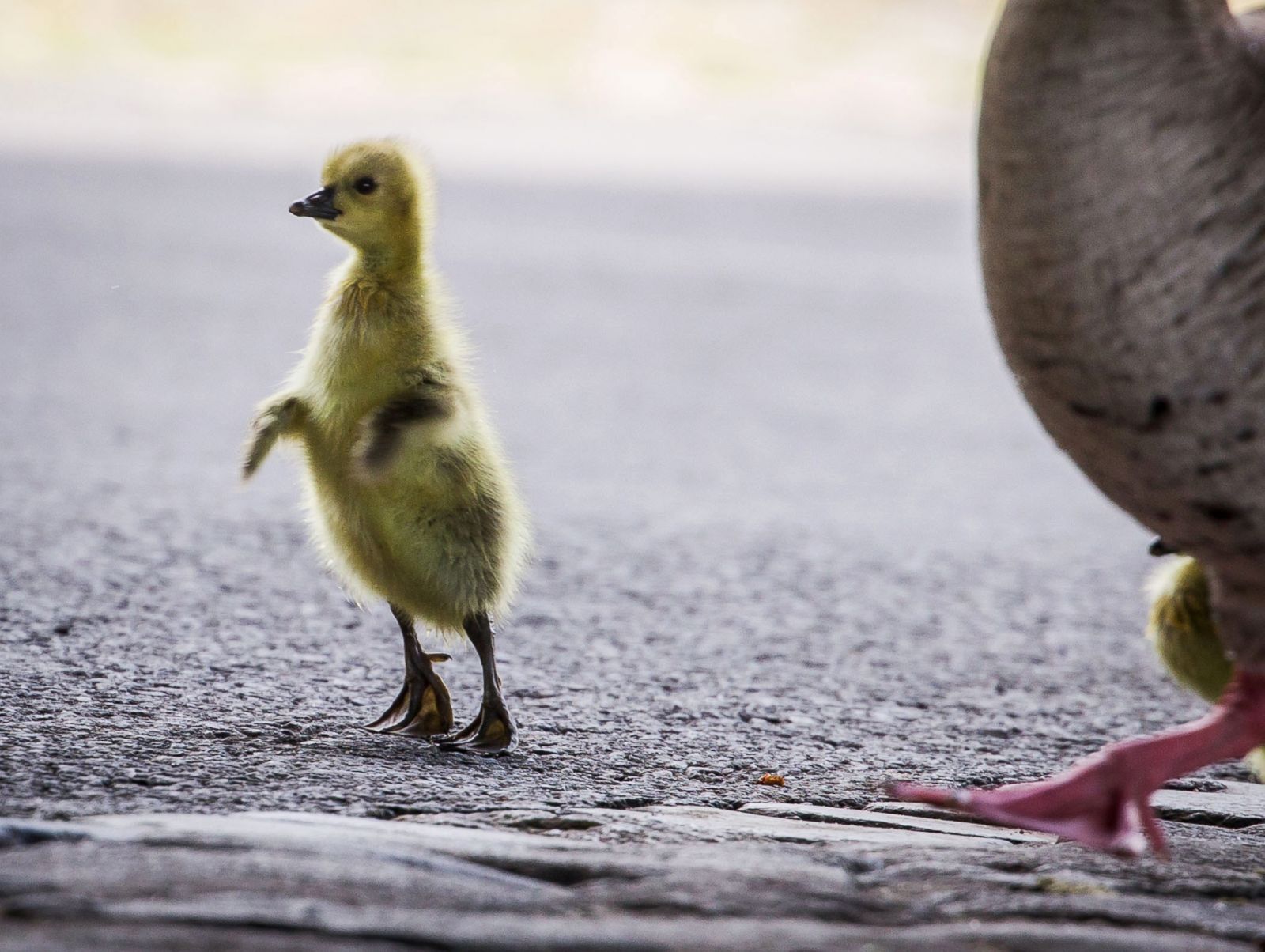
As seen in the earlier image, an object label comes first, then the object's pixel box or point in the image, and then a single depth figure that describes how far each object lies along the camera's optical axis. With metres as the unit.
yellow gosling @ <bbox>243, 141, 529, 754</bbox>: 6.29
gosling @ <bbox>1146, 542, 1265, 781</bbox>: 6.50
